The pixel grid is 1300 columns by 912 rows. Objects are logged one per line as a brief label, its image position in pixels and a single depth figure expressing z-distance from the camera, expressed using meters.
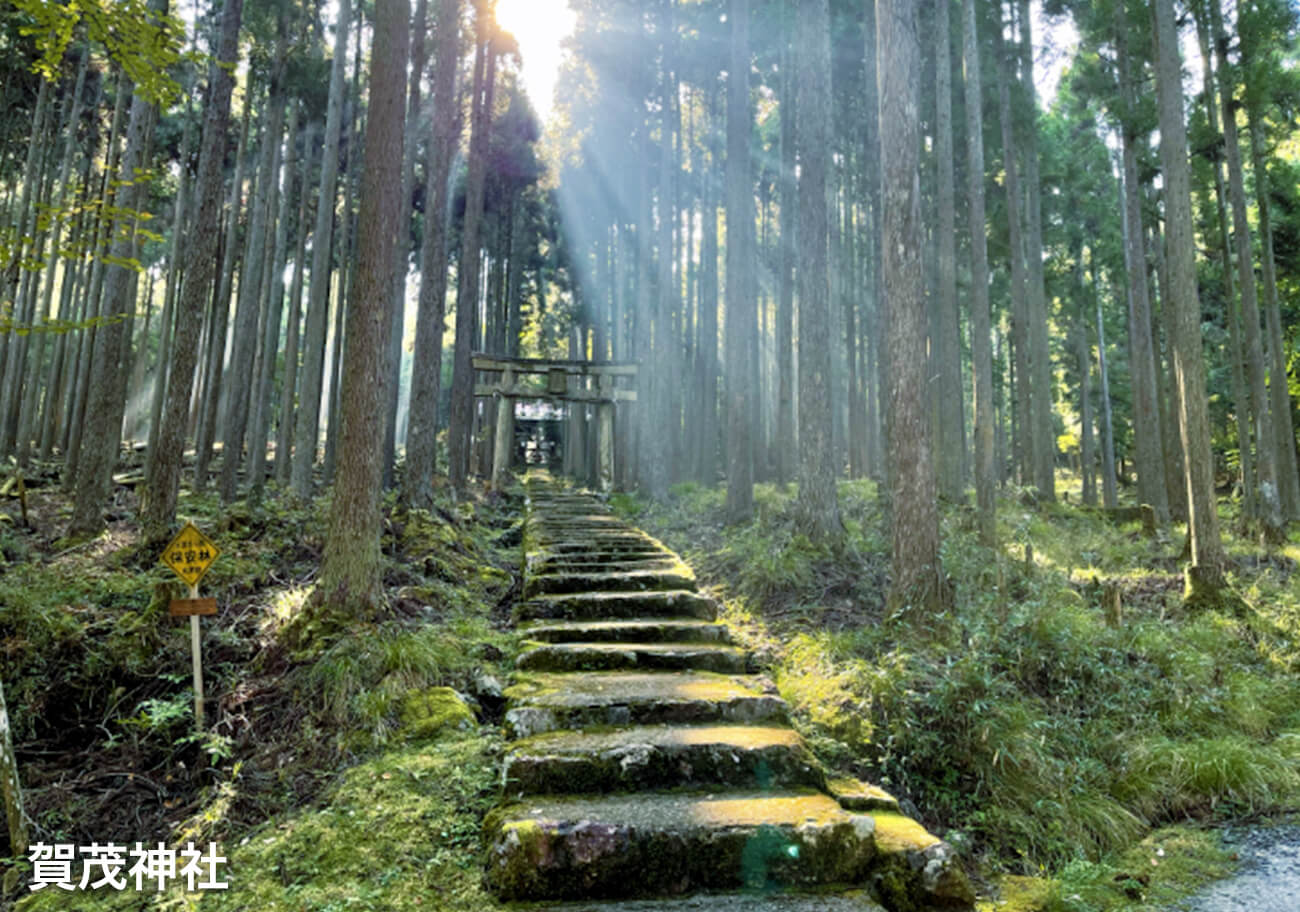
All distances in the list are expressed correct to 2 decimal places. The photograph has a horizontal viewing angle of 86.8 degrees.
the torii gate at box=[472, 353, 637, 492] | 17.62
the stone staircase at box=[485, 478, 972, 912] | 2.81
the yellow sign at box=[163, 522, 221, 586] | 4.32
